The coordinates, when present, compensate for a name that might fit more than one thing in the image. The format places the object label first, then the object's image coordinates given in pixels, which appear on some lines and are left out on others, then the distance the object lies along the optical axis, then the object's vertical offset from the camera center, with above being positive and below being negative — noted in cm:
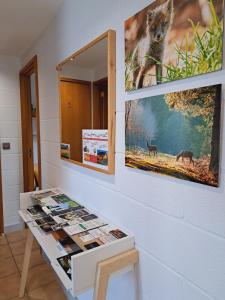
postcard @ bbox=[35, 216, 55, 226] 140 -56
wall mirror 117 +16
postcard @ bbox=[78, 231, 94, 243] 108 -51
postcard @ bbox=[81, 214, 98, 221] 130 -50
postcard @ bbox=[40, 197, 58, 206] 154 -49
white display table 93 -58
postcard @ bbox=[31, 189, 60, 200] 171 -49
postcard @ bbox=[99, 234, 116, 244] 105 -51
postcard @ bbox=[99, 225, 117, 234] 115 -50
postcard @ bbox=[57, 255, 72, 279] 101 -61
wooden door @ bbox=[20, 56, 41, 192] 287 +0
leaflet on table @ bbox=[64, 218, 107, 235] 116 -50
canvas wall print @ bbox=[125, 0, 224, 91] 68 +31
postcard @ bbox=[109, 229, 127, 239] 109 -50
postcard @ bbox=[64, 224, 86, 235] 115 -50
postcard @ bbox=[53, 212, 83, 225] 126 -50
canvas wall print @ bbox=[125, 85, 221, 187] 70 -1
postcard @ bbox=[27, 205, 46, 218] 153 -56
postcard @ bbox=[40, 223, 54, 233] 135 -58
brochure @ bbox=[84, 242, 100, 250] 101 -51
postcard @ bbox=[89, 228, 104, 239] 111 -51
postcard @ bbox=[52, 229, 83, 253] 115 -59
